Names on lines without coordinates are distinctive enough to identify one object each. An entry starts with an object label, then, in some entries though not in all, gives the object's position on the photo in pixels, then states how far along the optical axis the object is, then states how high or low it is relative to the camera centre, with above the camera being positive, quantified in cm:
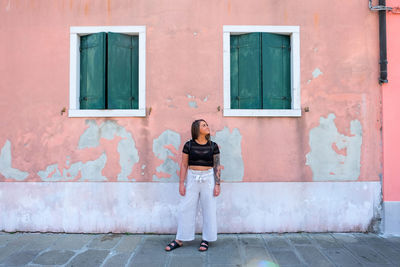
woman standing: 375 -68
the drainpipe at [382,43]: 448 +157
